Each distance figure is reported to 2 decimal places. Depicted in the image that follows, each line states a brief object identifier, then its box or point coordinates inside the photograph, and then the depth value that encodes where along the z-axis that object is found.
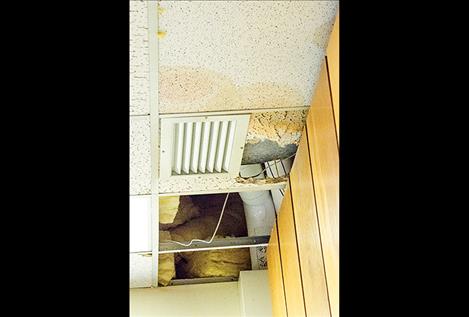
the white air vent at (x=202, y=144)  2.85
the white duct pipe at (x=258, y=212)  3.97
